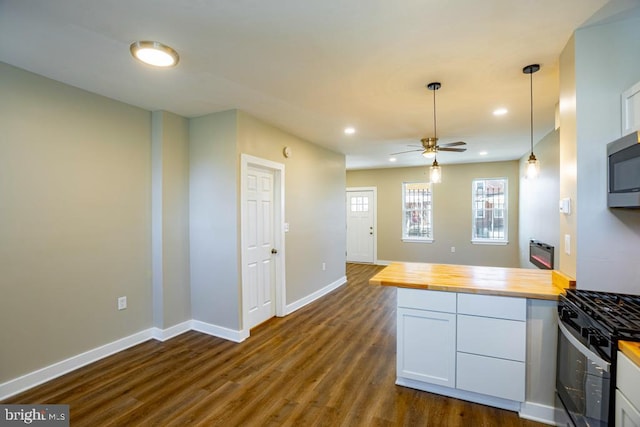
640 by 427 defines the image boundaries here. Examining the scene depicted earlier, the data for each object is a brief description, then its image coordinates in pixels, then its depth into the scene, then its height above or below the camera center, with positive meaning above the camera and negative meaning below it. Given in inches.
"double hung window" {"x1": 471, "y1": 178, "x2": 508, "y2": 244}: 267.7 -1.5
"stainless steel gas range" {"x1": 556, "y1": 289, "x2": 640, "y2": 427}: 53.1 -28.2
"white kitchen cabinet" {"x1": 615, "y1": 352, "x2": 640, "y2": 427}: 46.8 -30.7
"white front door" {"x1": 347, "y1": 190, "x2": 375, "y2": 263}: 315.9 -18.4
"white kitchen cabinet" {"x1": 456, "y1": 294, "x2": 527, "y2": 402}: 79.9 -38.3
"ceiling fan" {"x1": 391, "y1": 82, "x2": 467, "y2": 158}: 106.5 +34.3
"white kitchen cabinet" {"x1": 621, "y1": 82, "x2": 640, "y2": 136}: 65.6 +23.0
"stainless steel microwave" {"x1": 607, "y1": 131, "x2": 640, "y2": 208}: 59.4 +8.0
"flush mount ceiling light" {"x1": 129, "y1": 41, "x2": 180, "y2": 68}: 78.4 +43.3
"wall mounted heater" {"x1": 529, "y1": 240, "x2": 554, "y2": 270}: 167.8 -28.6
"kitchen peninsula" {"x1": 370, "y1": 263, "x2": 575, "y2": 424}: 79.1 -36.5
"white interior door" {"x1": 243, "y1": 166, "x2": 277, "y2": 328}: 139.5 -17.7
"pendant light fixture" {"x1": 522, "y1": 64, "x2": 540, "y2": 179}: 104.4 +15.2
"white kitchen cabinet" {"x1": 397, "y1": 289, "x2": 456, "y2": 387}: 87.0 -40.4
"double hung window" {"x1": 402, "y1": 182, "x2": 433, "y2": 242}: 294.4 -3.0
